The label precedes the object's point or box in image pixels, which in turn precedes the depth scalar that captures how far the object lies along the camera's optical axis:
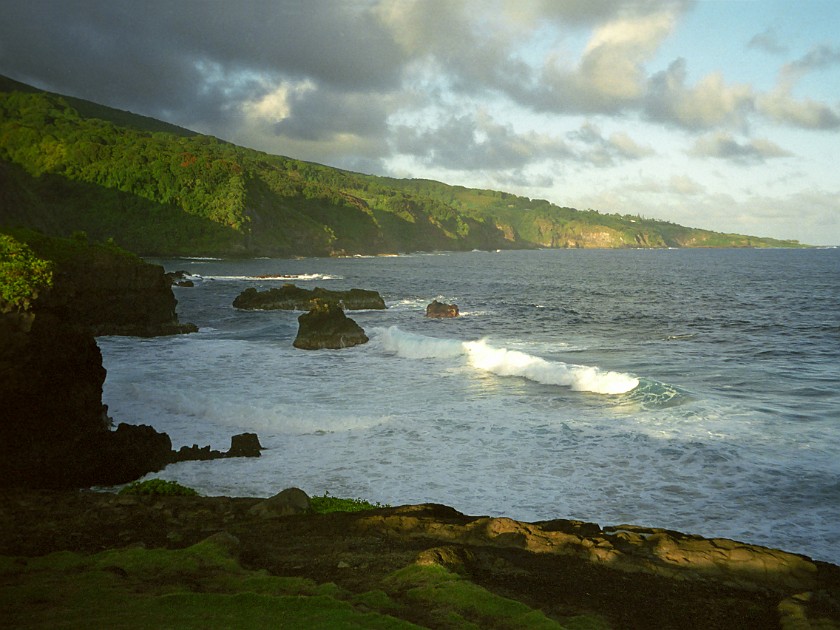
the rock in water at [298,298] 59.78
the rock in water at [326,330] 38.22
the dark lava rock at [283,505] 12.38
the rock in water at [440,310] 55.62
